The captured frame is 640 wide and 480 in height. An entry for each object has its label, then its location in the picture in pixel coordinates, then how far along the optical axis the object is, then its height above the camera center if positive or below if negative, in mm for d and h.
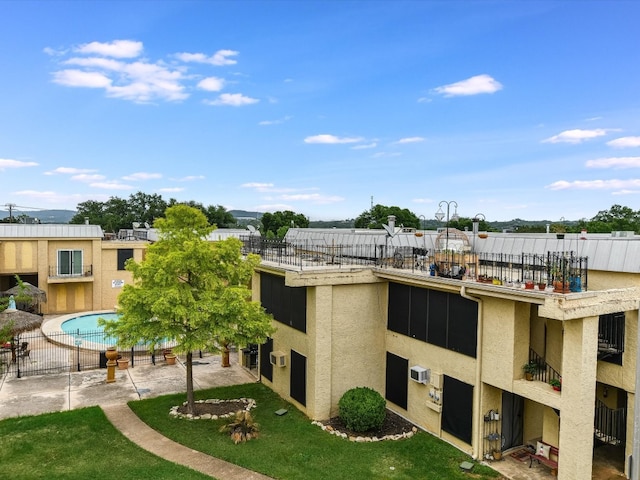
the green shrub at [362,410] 14367 -5737
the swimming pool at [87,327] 25109 -6552
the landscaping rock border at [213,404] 15555 -6492
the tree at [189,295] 14297 -2229
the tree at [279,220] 74875 +893
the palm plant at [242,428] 13883 -6234
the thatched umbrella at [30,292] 26916 -4256
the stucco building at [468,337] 10898 -3208
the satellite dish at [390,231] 18875 -150
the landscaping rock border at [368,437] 14094 -6462
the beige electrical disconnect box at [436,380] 14008 -4639
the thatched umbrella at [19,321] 19438 -4375
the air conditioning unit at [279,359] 17375 -5029
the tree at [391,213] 77312 +2053
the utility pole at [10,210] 61712 +1555
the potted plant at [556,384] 11270 -3798
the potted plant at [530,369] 11977 -3637
